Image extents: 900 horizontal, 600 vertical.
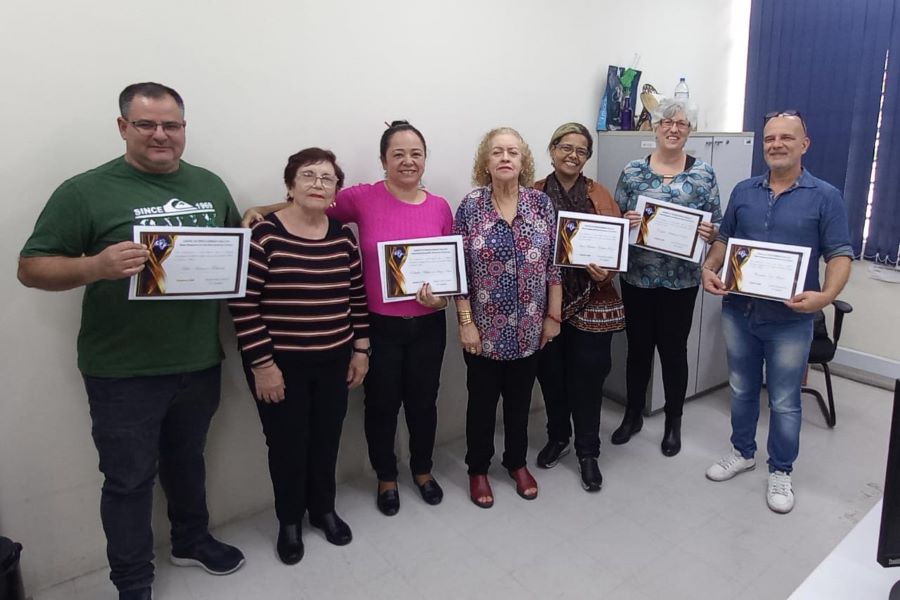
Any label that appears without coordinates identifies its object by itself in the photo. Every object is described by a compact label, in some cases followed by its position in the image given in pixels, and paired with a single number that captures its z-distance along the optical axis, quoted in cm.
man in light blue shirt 209
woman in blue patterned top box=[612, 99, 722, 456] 243
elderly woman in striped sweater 185
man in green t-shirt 156
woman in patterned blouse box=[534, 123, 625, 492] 232
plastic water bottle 329
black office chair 298
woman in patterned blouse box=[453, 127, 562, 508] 209
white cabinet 299
